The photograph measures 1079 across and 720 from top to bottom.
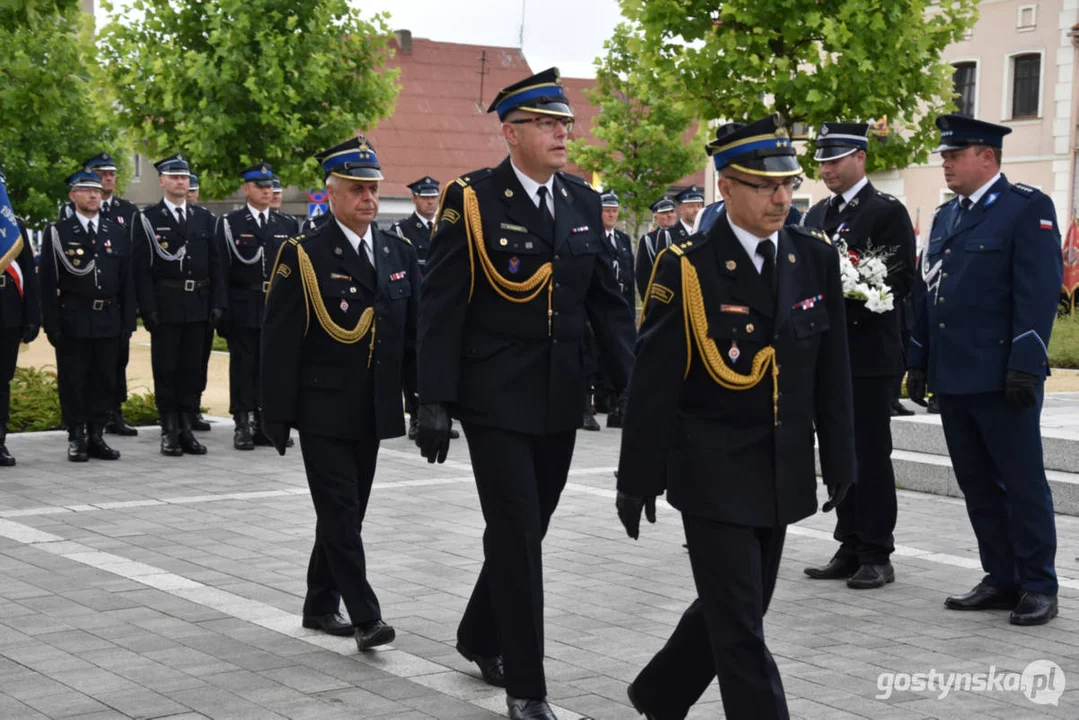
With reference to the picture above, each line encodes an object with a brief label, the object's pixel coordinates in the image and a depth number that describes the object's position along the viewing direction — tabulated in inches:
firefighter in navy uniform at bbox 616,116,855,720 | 188.1
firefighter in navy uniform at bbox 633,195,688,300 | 517.2
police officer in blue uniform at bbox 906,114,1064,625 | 283.1
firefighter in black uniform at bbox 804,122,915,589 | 311.6
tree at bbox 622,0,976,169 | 809.5
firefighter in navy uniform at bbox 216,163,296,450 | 532.7
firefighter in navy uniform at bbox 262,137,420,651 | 265.0
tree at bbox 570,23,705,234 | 1689.2
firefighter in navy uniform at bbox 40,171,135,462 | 506.3
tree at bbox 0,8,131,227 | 579.8
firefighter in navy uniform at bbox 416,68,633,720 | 221.9
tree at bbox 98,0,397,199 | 1024.9
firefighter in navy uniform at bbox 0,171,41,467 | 496.1
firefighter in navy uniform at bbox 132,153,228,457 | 525.3
